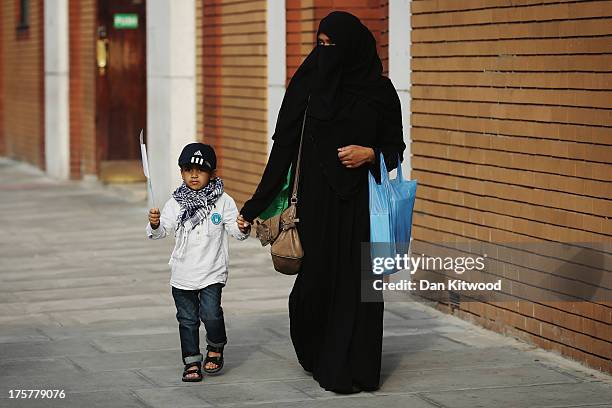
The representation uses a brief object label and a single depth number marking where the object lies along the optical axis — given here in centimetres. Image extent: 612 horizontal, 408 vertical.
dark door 2133
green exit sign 2131
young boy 767
